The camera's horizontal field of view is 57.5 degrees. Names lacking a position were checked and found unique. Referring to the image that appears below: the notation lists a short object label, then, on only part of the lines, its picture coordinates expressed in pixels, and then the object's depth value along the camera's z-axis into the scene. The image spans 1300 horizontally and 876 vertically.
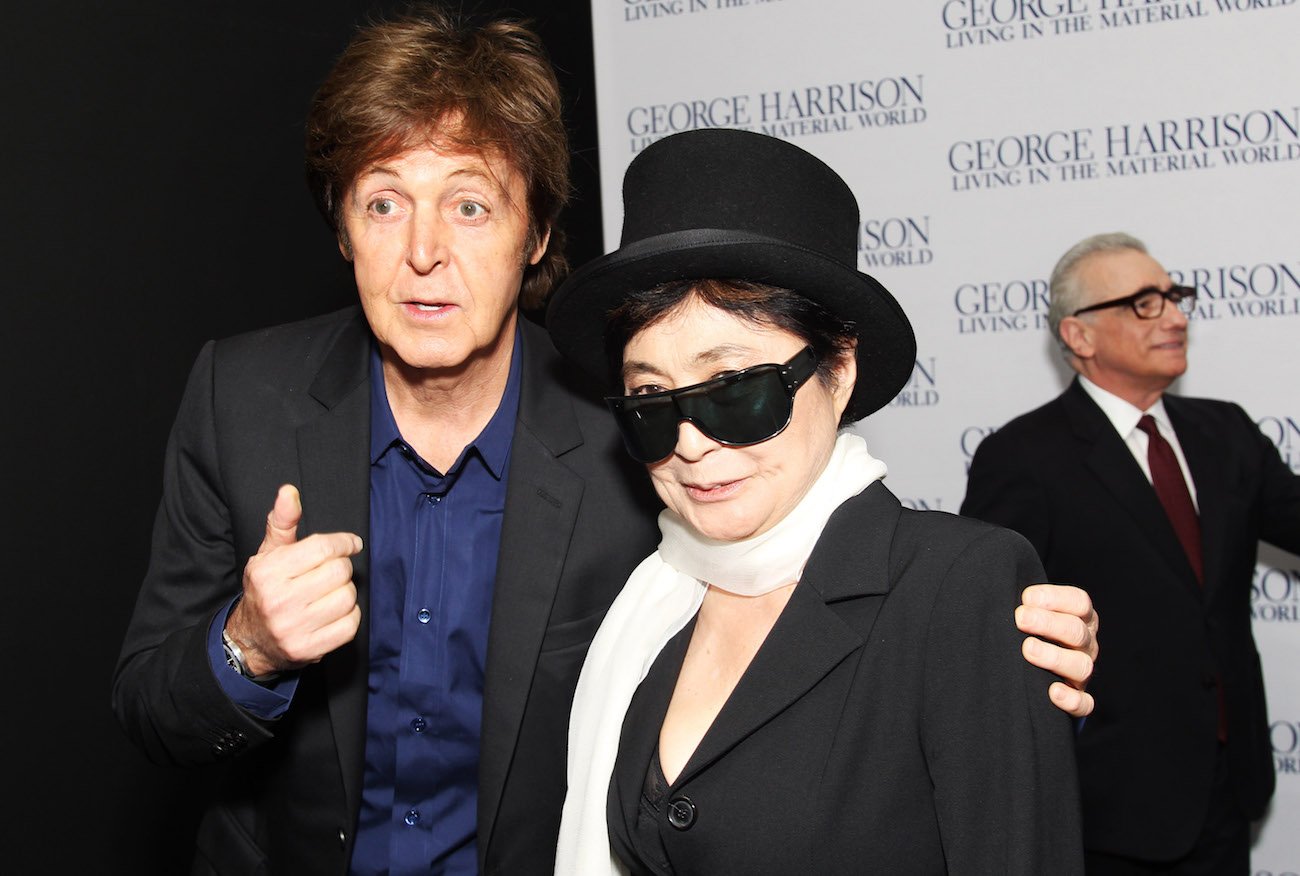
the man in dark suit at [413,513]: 1.91
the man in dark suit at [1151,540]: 3.28
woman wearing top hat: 1.44
